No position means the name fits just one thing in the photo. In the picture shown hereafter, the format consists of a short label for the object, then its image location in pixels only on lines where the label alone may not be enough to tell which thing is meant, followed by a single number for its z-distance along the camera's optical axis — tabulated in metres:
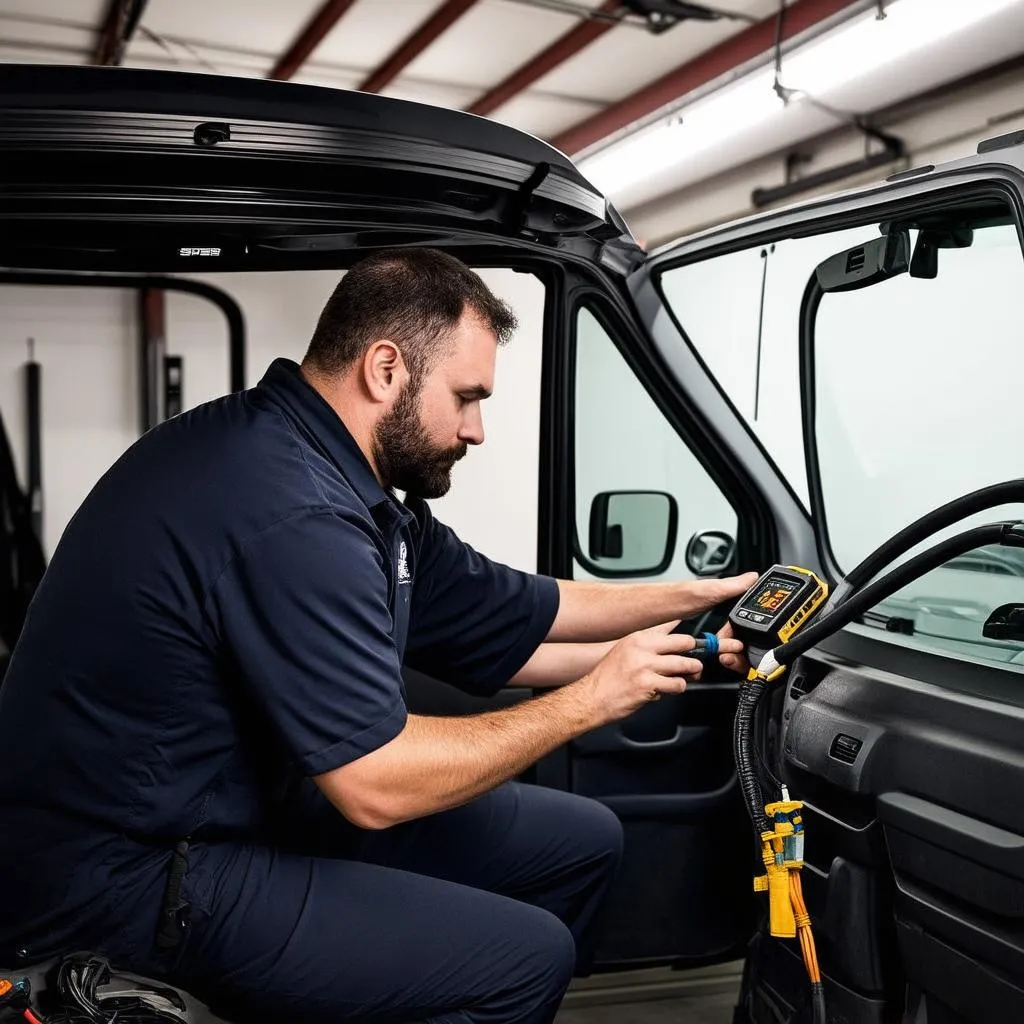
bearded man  1.53
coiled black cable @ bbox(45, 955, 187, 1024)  1.43
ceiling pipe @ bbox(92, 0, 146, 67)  5.48
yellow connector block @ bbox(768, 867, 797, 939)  1.67
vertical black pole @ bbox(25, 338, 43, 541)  4.19
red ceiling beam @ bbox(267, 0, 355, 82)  5.73
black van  1.54
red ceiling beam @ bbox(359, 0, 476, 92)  5.67
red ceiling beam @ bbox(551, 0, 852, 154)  5.30
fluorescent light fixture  4.48
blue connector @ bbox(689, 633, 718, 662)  1.84
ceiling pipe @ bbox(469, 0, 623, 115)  5.83
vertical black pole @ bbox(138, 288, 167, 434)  3.89
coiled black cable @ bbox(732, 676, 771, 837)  1.73
